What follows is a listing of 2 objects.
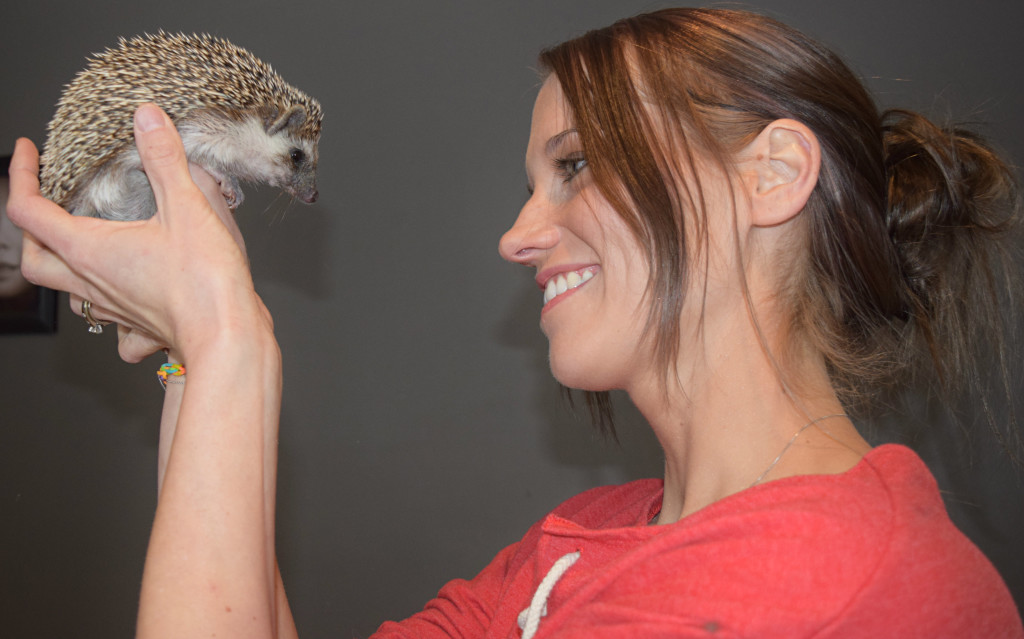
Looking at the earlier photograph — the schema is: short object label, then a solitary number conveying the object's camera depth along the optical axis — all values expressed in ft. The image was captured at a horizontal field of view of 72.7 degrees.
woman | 2.43
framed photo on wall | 8.87
